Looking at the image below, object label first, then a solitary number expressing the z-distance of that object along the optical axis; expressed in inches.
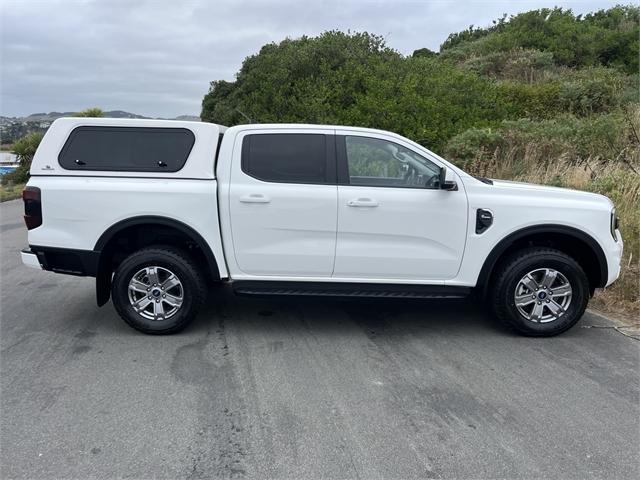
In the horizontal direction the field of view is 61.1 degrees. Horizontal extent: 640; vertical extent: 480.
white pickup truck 194.1
